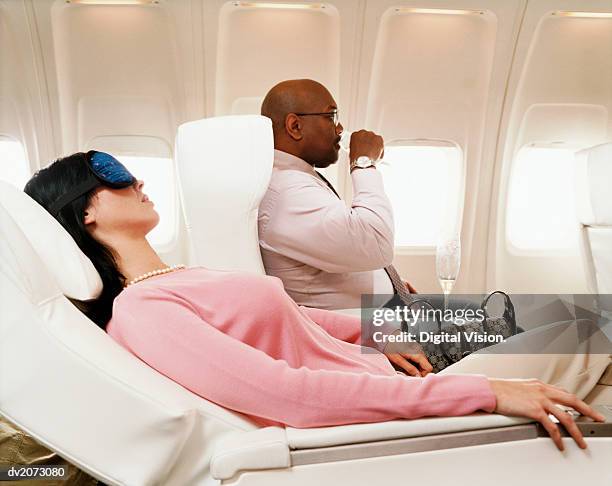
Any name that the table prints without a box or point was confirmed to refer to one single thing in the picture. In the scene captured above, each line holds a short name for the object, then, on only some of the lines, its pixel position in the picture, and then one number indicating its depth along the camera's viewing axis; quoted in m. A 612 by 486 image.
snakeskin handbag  2.32
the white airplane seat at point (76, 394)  1.36
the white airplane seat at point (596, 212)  4.79
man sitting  3.04
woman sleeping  1.45
